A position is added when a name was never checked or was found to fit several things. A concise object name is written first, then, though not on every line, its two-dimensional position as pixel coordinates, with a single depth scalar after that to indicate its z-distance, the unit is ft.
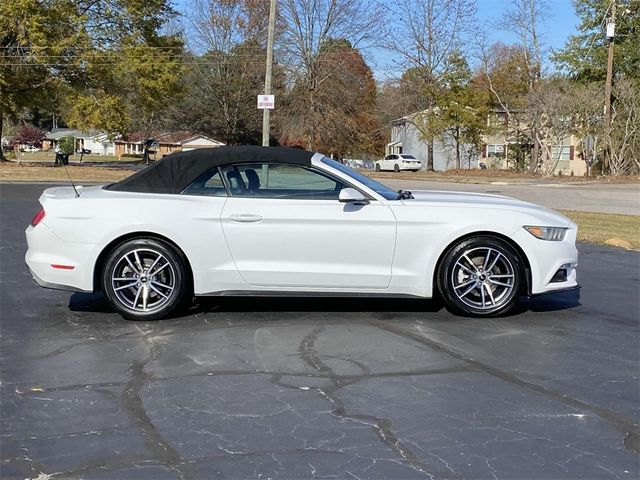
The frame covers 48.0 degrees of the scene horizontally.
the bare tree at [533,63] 162.61
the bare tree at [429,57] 169.37
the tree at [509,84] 165.99
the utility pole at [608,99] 136.93
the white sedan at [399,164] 191.42
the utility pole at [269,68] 74.08
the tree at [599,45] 158.71
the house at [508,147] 172.86
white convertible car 20.40
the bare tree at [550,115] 143.84
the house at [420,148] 189.78
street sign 67.31
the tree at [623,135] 138.62
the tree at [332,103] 167.02
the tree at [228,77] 203.72
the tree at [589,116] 141.90
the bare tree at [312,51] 165.68
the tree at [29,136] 281.33
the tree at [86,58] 122.21
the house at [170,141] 242.37
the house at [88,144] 376.97
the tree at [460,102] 169.07
